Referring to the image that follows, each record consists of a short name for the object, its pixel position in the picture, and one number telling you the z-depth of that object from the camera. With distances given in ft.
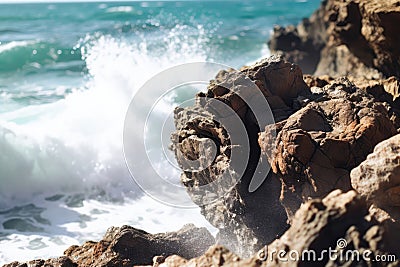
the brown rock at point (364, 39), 22.91
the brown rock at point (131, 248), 15.24
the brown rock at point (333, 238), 9.32
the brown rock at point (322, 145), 13.53
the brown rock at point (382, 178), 11.73
